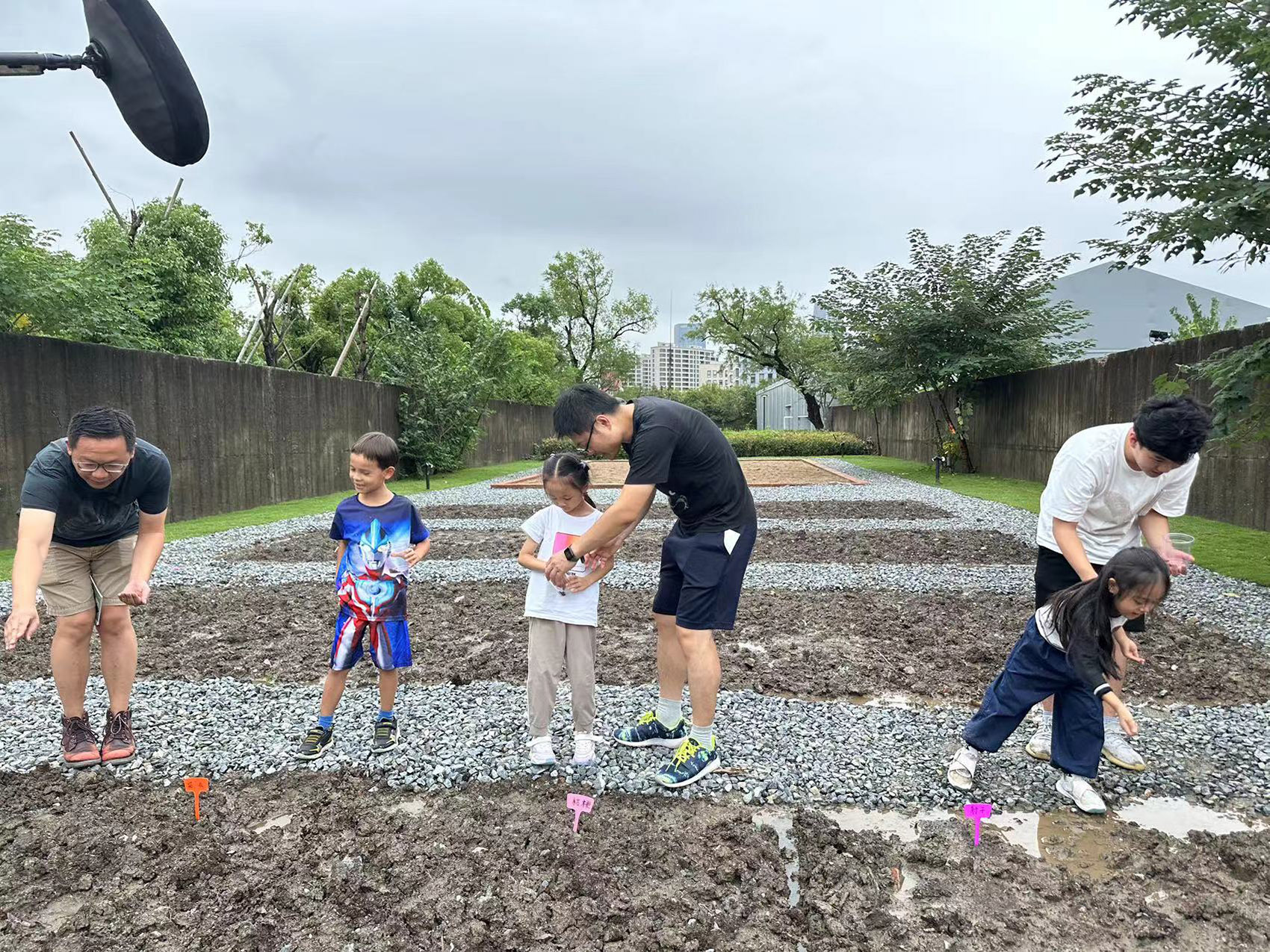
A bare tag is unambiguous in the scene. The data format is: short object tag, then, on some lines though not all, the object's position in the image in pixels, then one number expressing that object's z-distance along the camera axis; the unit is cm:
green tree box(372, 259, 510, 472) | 1714
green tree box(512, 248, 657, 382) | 4234
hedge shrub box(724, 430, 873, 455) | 2597
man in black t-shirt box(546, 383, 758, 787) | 258
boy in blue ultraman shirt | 289
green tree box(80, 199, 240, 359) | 1470
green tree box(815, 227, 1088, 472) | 1500
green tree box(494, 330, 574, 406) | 2798
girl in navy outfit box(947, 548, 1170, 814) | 235
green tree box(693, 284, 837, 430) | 3438
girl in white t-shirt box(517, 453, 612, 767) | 279
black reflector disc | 176
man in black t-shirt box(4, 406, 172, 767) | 261
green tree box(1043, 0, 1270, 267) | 516
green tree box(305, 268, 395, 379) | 2770
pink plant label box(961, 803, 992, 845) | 238
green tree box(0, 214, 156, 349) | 1041
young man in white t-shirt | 250
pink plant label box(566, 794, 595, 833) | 243
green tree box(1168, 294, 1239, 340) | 1733
